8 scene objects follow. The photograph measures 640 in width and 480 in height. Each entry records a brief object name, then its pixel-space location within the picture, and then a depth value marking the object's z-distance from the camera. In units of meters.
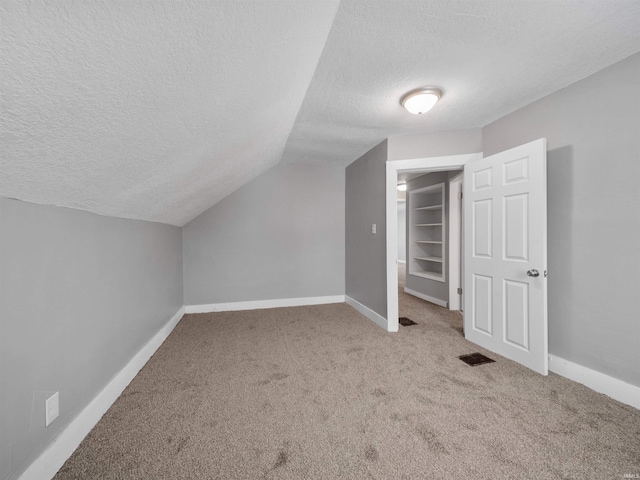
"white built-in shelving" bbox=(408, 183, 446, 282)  5.28
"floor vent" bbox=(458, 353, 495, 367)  2.41
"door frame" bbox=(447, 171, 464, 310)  4.14
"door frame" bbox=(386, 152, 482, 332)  3.11
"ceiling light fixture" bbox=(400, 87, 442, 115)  2.12
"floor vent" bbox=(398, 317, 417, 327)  3.46
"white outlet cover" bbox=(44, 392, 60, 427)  1.25
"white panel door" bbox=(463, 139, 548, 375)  2.21
